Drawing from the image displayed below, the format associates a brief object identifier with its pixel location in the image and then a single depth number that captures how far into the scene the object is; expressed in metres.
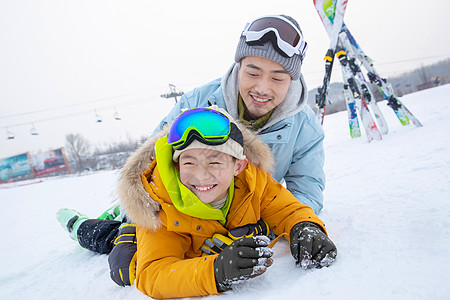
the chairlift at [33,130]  22.59
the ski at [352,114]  5.39
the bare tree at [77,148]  43.82
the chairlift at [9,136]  22.06
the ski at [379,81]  5.05
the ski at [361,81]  5.07
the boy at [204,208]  1.15
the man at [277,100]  1.93
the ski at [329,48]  4.82
